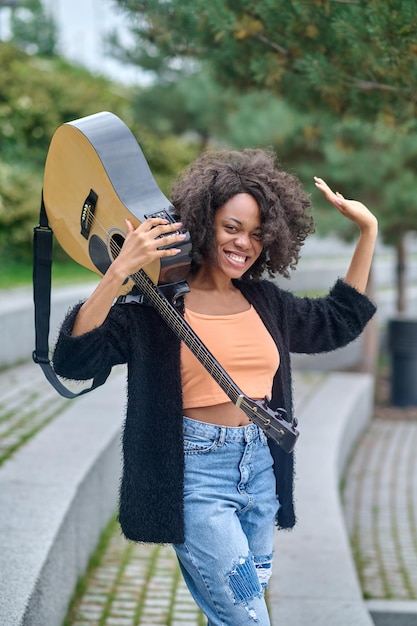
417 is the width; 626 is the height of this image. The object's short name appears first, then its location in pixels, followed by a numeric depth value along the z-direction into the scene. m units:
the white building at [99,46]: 12.89
